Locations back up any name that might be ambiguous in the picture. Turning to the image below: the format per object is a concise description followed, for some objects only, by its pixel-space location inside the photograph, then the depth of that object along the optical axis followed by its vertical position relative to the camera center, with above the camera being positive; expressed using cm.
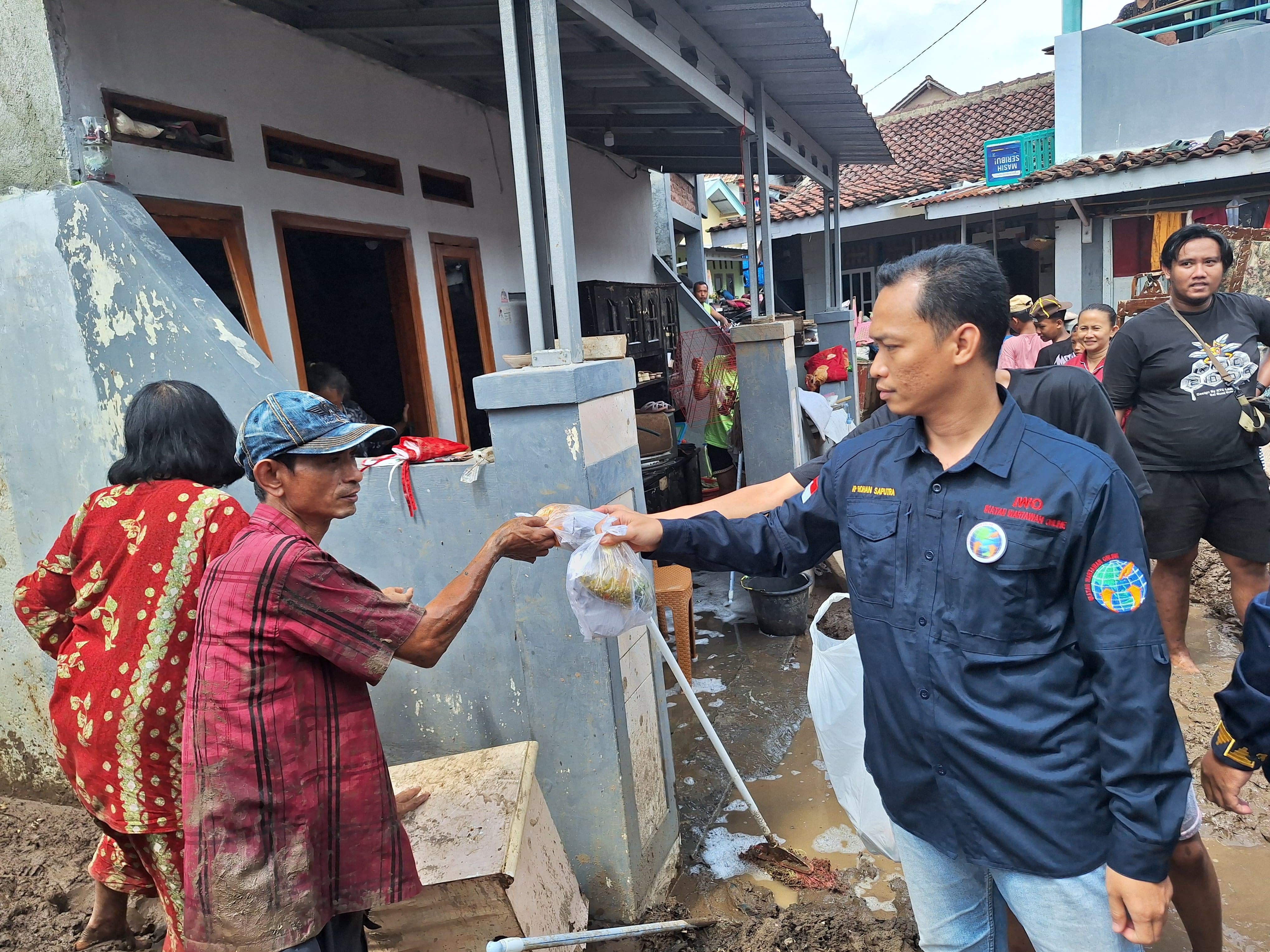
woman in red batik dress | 210 -65
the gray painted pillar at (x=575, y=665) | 254 -111
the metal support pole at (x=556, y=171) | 272 +62
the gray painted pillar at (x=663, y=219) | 1148 +178
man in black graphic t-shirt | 343 -53
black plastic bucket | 519 -184
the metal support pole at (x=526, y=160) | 278 +68
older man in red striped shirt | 162 -76
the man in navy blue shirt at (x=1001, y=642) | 137 -62
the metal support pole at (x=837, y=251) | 982 +89
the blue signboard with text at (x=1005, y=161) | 1288 +240
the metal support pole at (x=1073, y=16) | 1243 +450
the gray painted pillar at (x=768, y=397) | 588 -53
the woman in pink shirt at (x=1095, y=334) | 491 -22
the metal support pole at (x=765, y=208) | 601 +95
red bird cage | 714 -40
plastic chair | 420 -143
